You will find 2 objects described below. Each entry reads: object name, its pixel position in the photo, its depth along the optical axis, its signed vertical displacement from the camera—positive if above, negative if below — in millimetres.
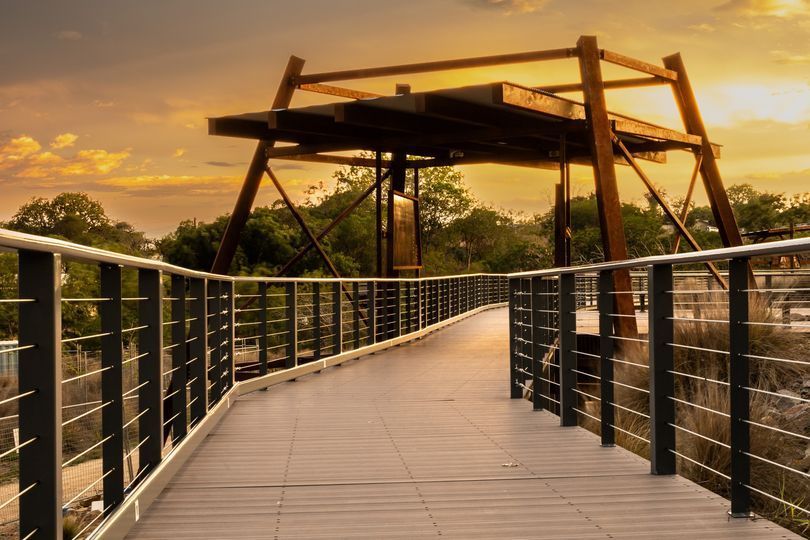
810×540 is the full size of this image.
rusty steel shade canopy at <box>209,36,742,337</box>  13750 +2260
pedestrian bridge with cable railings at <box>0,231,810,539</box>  3941 -1130
